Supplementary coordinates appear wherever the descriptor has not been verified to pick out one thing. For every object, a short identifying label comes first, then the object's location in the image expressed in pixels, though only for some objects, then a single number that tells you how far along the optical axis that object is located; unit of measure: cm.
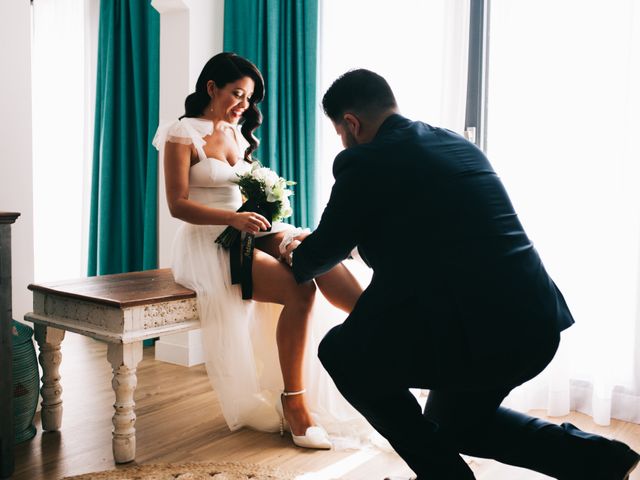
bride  233
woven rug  200
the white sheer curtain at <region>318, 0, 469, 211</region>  295
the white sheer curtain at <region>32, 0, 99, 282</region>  468
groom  139
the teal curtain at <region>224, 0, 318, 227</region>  342
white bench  212
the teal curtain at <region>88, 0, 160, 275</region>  391
